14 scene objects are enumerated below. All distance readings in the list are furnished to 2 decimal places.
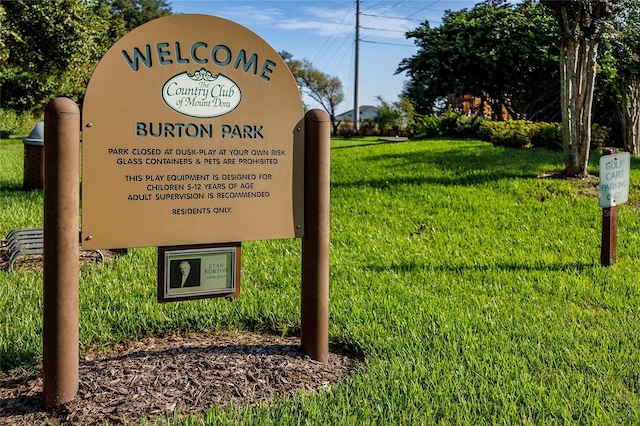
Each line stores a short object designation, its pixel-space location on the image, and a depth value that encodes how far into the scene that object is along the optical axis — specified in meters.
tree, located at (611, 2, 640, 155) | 13.70
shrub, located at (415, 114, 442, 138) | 19.51
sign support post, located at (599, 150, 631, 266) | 5.62
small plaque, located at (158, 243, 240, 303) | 3.20
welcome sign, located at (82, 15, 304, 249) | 2.95
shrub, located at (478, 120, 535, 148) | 14.11
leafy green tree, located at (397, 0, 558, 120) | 23.23
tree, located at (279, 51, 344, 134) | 56.81
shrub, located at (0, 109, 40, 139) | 26.81
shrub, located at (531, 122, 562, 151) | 13.92
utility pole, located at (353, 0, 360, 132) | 36.19
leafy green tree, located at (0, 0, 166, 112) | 21.31
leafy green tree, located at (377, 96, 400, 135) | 37.84
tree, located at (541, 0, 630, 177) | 9.16
